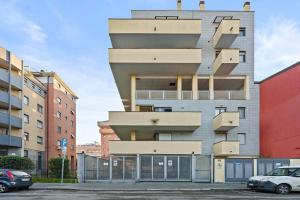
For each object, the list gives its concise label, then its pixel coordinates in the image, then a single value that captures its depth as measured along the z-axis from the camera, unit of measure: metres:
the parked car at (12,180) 14.79
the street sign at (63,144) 17.77
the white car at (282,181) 14.28
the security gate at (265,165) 19.23
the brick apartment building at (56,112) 42.41
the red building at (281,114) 20.61
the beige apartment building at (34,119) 36.43
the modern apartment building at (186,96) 19.87
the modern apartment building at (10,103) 31.89
